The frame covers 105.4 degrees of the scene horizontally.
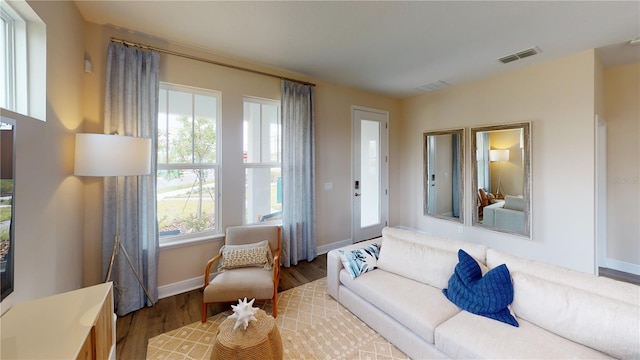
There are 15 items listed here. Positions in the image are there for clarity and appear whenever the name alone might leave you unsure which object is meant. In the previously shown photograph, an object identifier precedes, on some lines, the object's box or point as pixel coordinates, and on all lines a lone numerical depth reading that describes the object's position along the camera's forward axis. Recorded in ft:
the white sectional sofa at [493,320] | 4.43
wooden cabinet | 3.07
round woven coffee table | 4.57
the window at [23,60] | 4.51
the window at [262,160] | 10.62
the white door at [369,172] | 14.10
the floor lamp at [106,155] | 6.13
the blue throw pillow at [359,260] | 7.66
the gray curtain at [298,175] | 11.03
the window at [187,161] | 8.82
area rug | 6.02
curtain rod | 7.77
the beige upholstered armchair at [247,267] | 7.14
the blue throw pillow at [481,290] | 5.43
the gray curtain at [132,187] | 7.49
